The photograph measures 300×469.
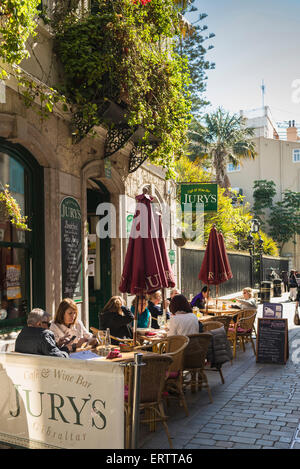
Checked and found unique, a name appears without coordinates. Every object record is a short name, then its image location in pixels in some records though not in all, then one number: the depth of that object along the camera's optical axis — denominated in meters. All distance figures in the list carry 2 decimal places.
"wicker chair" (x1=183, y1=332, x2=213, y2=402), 6.58
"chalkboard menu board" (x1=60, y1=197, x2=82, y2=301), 8.80
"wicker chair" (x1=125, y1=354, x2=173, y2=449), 5.16
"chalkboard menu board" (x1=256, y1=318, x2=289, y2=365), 9.26
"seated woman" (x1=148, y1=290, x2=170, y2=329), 9.83
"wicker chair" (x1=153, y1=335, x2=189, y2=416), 6.13
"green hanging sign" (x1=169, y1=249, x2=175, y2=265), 15.17
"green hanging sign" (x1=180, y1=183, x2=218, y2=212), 14.07
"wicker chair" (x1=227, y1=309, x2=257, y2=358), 9.99
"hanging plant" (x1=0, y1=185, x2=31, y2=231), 6.78
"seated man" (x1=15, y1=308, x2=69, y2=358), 5.30
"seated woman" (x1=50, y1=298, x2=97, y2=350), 6.71
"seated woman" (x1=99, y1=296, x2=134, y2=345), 8.09
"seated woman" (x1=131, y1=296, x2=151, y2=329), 8.84
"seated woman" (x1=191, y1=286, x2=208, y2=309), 11.88
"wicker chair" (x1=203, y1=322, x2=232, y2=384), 7.79
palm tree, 35.41
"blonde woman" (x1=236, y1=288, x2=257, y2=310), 11.34
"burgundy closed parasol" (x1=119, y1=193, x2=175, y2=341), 6.96
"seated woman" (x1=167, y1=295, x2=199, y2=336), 7.29
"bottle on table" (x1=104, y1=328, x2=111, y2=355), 6.24
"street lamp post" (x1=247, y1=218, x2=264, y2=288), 25.69
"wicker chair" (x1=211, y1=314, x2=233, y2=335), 9.03
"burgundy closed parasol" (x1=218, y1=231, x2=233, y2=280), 11.15
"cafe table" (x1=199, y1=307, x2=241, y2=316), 11.07
